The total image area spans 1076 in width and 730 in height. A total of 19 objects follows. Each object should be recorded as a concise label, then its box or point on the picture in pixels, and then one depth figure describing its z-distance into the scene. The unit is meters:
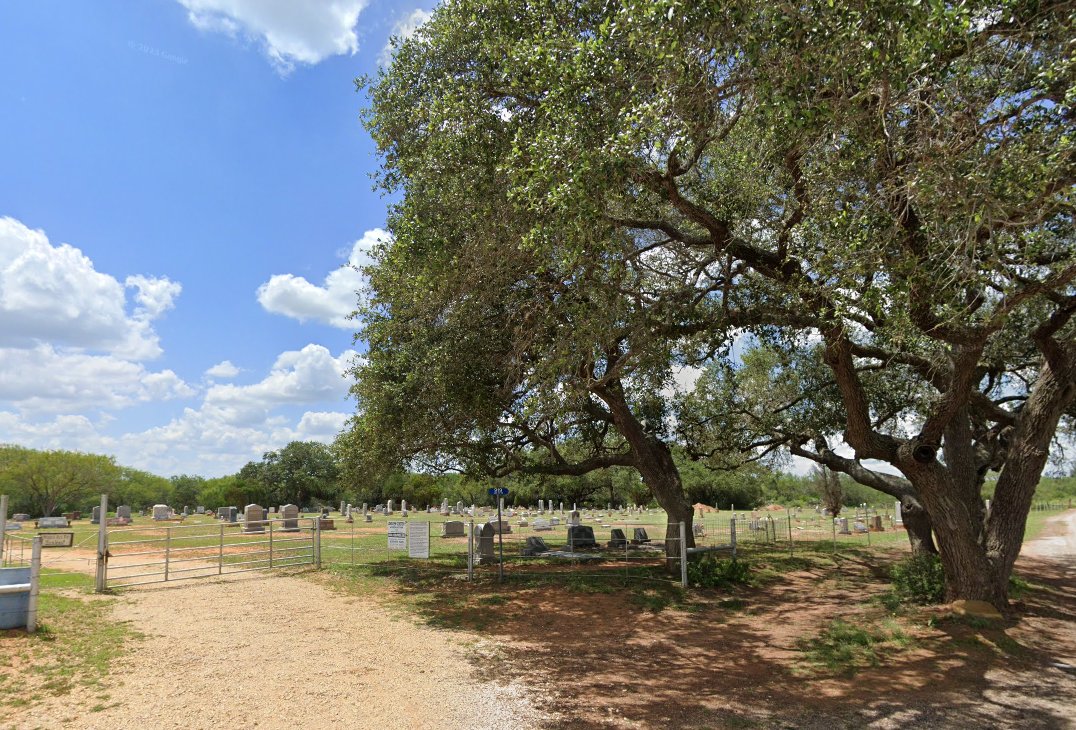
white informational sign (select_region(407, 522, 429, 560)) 16.58
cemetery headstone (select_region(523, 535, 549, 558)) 20.48
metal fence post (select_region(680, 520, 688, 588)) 13.96
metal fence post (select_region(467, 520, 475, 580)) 15.05
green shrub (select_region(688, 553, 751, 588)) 14.09
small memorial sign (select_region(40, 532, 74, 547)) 23.19
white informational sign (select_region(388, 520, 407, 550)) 17.34
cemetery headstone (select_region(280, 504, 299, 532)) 33.00
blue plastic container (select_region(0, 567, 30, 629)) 8.37
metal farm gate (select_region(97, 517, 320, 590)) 13.88
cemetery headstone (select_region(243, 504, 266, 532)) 30.28
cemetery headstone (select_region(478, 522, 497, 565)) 17.86
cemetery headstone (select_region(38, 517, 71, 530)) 33.16
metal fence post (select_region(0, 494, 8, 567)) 9.53
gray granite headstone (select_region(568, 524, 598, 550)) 22.61
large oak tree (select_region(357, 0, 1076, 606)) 5.76
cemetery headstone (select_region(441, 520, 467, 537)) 28.32
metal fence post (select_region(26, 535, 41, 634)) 8.43
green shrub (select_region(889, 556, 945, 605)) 11.05
